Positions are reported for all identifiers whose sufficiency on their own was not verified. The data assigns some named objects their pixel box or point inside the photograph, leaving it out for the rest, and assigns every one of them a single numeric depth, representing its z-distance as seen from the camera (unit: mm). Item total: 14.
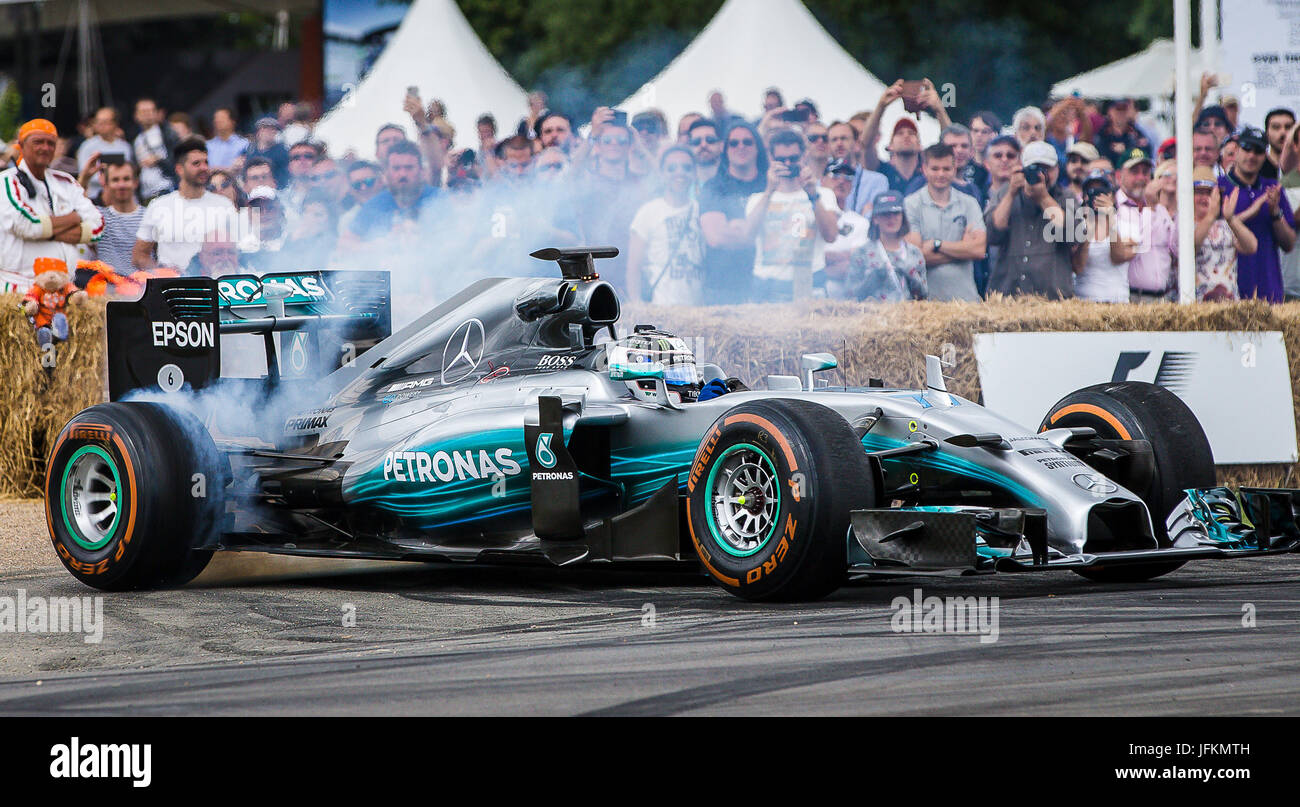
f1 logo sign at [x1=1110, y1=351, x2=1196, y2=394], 10266
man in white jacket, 12664
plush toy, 11430
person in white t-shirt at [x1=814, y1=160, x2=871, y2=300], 12680
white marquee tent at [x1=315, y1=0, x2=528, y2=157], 18078
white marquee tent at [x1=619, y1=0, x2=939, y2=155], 17094
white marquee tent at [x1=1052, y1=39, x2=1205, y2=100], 23734
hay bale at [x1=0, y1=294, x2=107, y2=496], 11422
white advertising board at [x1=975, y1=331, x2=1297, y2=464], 10195
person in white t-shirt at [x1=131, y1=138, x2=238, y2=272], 13031
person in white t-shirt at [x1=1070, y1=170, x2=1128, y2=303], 13164
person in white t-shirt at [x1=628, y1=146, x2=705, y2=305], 12195
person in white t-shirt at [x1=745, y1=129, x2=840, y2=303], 12445
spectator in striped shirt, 13375
